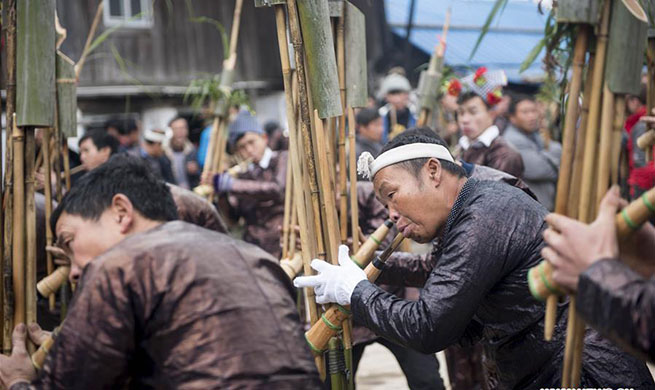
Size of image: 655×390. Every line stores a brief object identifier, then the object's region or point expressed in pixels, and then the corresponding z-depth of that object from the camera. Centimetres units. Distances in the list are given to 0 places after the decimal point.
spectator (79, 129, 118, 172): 530
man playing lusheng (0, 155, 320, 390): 178
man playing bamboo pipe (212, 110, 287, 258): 577
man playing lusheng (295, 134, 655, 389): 233
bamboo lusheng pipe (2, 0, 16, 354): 291
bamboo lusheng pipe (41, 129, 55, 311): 347
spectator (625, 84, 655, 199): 533
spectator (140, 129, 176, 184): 781
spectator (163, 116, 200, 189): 886
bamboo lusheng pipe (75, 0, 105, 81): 431
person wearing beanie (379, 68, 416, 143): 849
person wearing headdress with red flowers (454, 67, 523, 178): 495
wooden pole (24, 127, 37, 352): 293
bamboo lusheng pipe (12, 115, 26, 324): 292
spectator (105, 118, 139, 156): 771
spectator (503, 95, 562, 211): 596
